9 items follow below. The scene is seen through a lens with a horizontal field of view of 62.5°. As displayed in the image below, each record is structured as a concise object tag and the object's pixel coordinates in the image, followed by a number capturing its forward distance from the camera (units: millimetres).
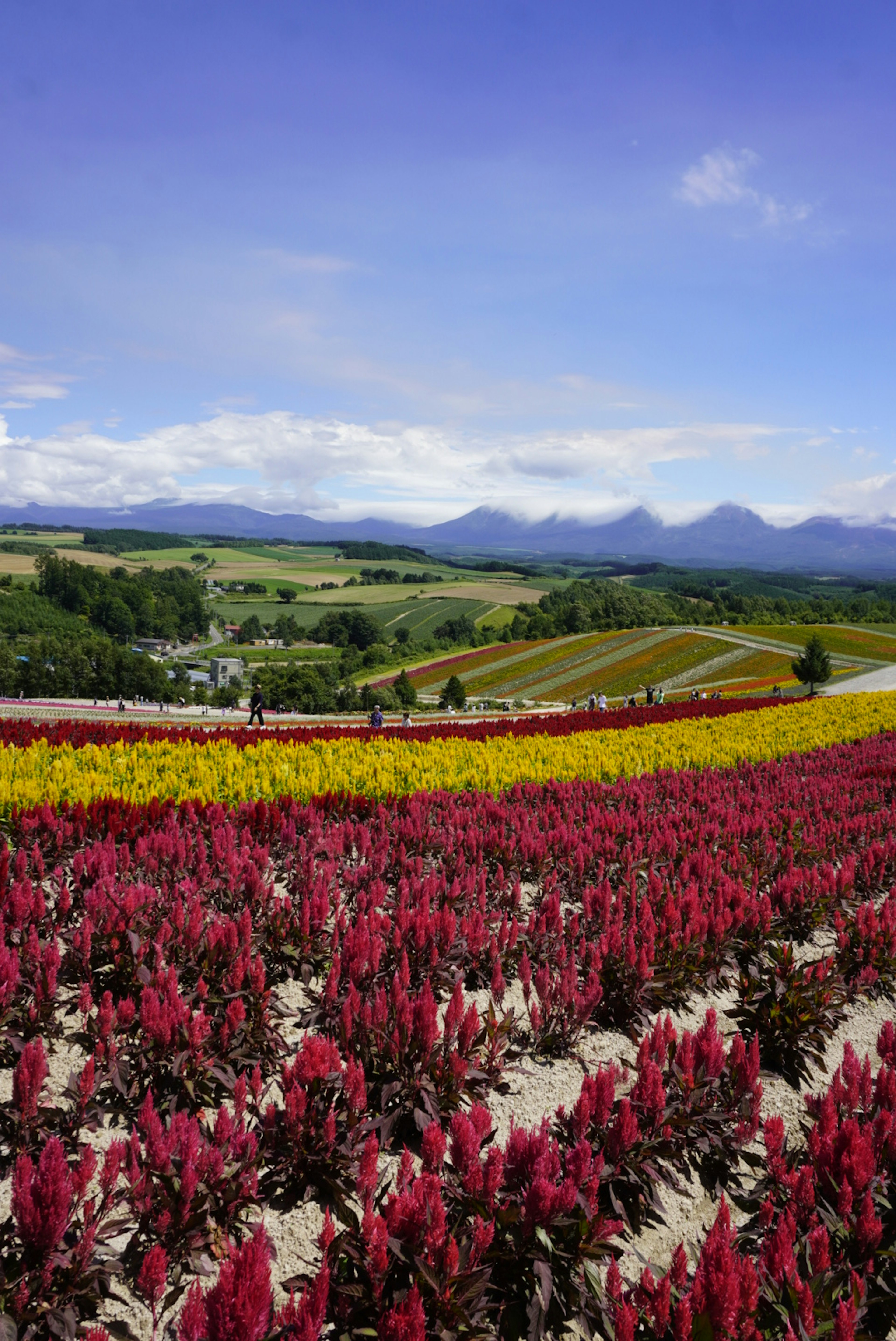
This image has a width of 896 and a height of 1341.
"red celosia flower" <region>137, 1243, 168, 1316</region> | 2443
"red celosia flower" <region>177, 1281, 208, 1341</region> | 2098
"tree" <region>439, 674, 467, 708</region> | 63594
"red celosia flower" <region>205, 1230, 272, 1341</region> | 2141
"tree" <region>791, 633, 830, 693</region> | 44594
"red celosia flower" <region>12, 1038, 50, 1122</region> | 3205
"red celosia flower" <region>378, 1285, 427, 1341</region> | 2227
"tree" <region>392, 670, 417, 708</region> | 69250
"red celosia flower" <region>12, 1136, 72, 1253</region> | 2492
